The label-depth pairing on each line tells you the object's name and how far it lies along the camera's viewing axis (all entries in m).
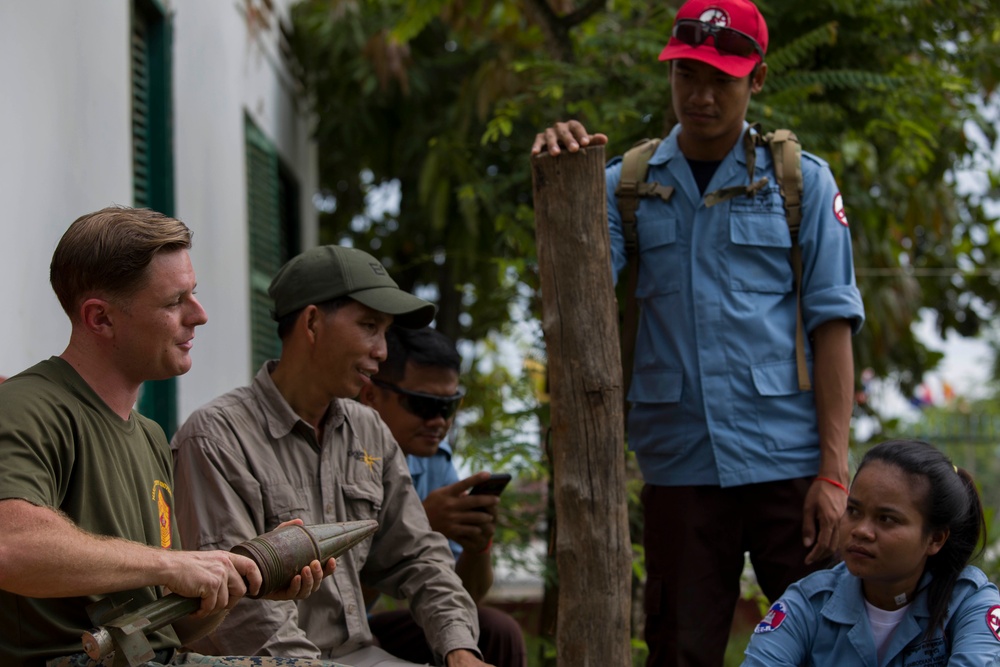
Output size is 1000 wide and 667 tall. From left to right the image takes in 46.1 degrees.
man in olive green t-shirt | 2.05
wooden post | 3.36
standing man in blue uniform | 3.45
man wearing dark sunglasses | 3.93
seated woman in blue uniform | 3.13
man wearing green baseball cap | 3.02
